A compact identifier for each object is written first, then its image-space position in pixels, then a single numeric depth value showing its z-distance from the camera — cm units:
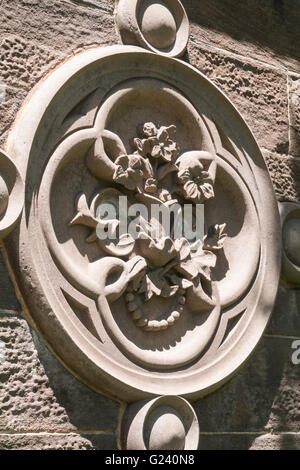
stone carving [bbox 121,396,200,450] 278
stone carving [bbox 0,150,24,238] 261
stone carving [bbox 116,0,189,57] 315
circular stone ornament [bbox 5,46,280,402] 273
